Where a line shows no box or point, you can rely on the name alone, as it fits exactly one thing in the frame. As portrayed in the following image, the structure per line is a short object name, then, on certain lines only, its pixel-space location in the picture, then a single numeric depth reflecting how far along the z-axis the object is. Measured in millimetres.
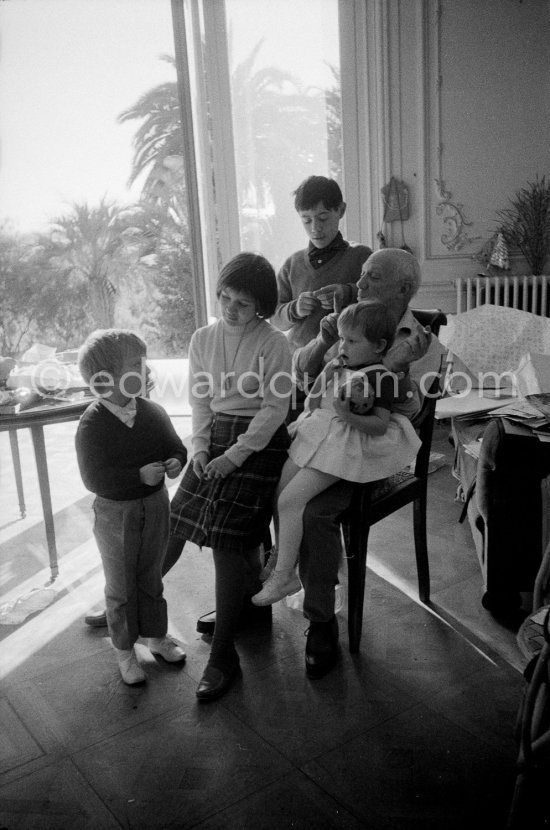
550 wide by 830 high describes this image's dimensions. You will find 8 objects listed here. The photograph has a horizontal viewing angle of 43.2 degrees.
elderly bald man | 1974
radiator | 5062
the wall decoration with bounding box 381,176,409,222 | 5184
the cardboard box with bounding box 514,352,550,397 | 2670
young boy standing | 1876
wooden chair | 2064
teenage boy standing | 2404
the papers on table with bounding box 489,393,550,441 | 2135
